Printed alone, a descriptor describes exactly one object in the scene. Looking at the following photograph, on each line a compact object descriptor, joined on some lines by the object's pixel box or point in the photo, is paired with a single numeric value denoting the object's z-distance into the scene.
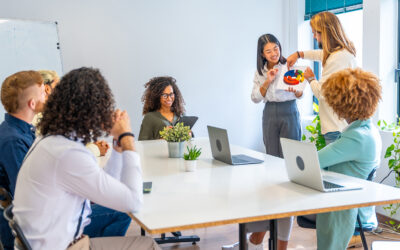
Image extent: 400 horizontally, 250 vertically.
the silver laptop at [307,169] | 2.15
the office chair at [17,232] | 1.71
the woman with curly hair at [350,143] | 2.34
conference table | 1.83
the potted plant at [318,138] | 3.98
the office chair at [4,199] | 1.96
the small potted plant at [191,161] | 2.73
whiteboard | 4.75
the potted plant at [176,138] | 3.20
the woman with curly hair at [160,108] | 4.14
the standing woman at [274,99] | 4.02
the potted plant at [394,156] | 3.80
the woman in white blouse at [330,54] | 3.37
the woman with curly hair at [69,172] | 1.72
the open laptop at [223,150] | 2.91
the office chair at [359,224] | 2.49
